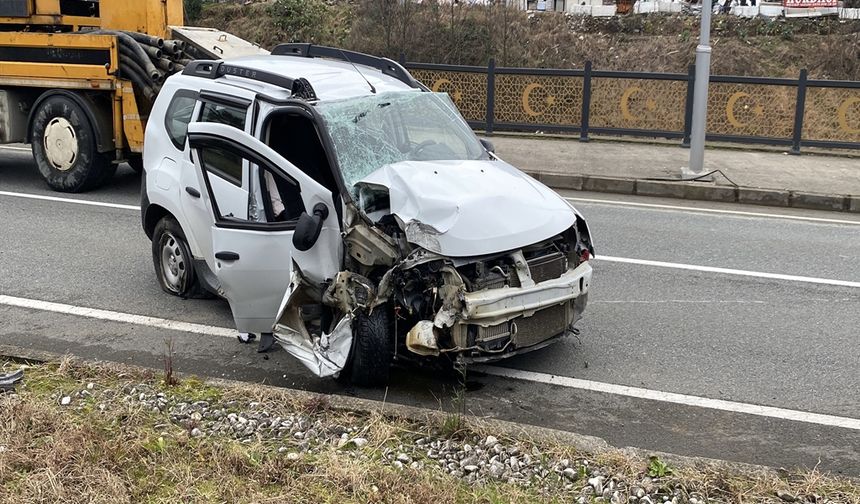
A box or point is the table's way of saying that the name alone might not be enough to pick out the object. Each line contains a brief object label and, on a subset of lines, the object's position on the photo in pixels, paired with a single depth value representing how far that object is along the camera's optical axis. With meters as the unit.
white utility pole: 11.95
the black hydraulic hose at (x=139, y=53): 10.25
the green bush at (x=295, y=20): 29.83
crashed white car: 4.81
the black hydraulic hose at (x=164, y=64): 10.58
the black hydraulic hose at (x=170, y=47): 10.80
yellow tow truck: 10.52
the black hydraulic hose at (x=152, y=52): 10.58
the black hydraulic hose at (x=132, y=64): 10.39
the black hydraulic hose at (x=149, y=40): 10.81
